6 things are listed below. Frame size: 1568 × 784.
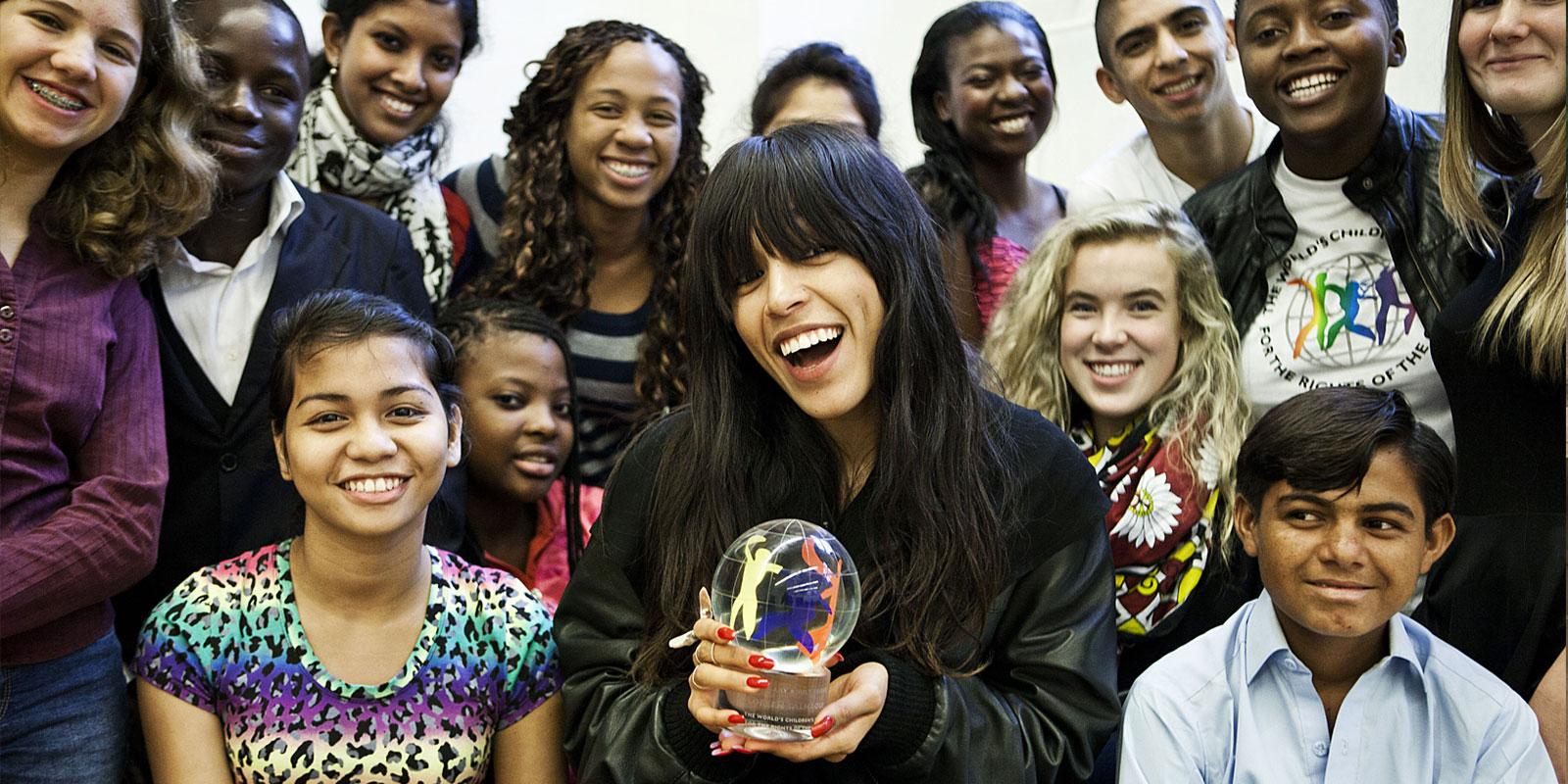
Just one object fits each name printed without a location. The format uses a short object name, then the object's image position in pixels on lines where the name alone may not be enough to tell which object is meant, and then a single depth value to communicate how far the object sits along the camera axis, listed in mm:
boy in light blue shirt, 2373
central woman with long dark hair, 2168
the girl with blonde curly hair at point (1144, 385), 2863
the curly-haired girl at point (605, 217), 3467
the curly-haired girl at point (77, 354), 2479
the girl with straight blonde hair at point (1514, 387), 2492
